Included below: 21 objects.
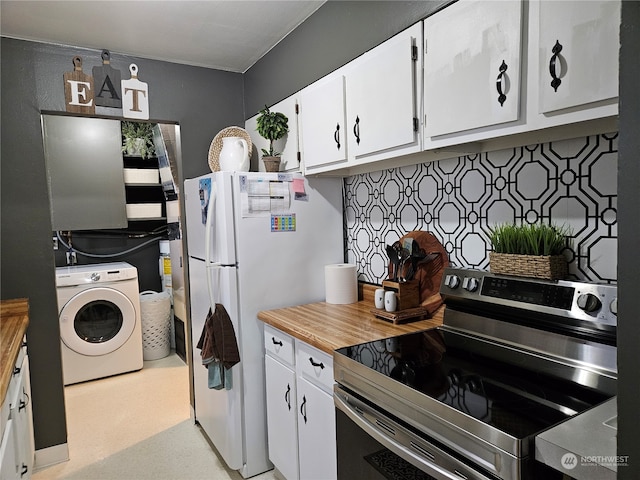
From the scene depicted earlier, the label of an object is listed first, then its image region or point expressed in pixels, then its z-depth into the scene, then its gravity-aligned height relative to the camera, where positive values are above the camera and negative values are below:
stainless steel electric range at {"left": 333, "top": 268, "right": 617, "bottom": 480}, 0.98 -0.48
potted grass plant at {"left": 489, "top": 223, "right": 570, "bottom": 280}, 1.39 -0.15
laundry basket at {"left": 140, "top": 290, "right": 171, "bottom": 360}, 4.20 -1.07
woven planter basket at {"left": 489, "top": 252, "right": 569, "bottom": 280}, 1.38 -0.20
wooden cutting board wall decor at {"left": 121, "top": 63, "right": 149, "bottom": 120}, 2.67 +0.75
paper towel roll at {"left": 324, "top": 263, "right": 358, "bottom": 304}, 2.31 -0.39
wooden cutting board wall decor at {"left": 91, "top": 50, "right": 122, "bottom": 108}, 2.59 +0.82
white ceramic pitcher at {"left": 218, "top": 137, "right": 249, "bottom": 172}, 2.46 +0.33
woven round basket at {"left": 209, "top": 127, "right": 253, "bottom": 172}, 2.68 +0.43
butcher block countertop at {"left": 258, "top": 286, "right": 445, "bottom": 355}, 1.70 -0.50
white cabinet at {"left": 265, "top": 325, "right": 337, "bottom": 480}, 1.75 -0.89
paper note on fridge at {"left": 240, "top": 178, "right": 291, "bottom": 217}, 2.23 +0.09
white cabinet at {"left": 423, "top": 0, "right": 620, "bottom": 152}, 1.06 +0.38
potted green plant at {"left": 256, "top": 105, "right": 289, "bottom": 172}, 2.48 +0.48
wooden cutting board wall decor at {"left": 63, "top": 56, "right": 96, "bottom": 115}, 2.50 +0.75
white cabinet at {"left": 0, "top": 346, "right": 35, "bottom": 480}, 1.42 -0.81
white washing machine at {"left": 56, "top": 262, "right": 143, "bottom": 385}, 3.68 -0.92
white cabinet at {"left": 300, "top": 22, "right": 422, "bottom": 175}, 1.61 +0.44
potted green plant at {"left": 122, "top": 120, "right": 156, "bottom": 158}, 4.21 +0.77
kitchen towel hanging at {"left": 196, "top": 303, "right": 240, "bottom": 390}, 2.20 -0.69
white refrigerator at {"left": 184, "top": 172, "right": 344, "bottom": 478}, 2.23 -0.25
